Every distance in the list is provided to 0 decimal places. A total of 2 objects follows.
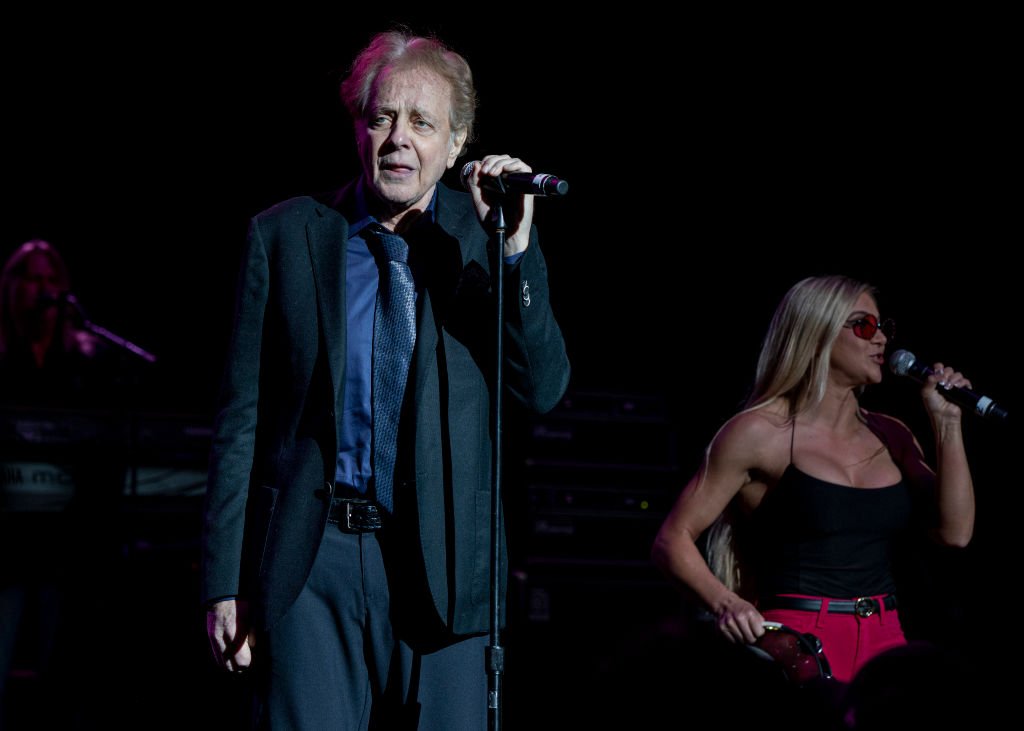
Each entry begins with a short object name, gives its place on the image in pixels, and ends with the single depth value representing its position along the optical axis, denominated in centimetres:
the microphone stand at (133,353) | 884
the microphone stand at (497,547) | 654
